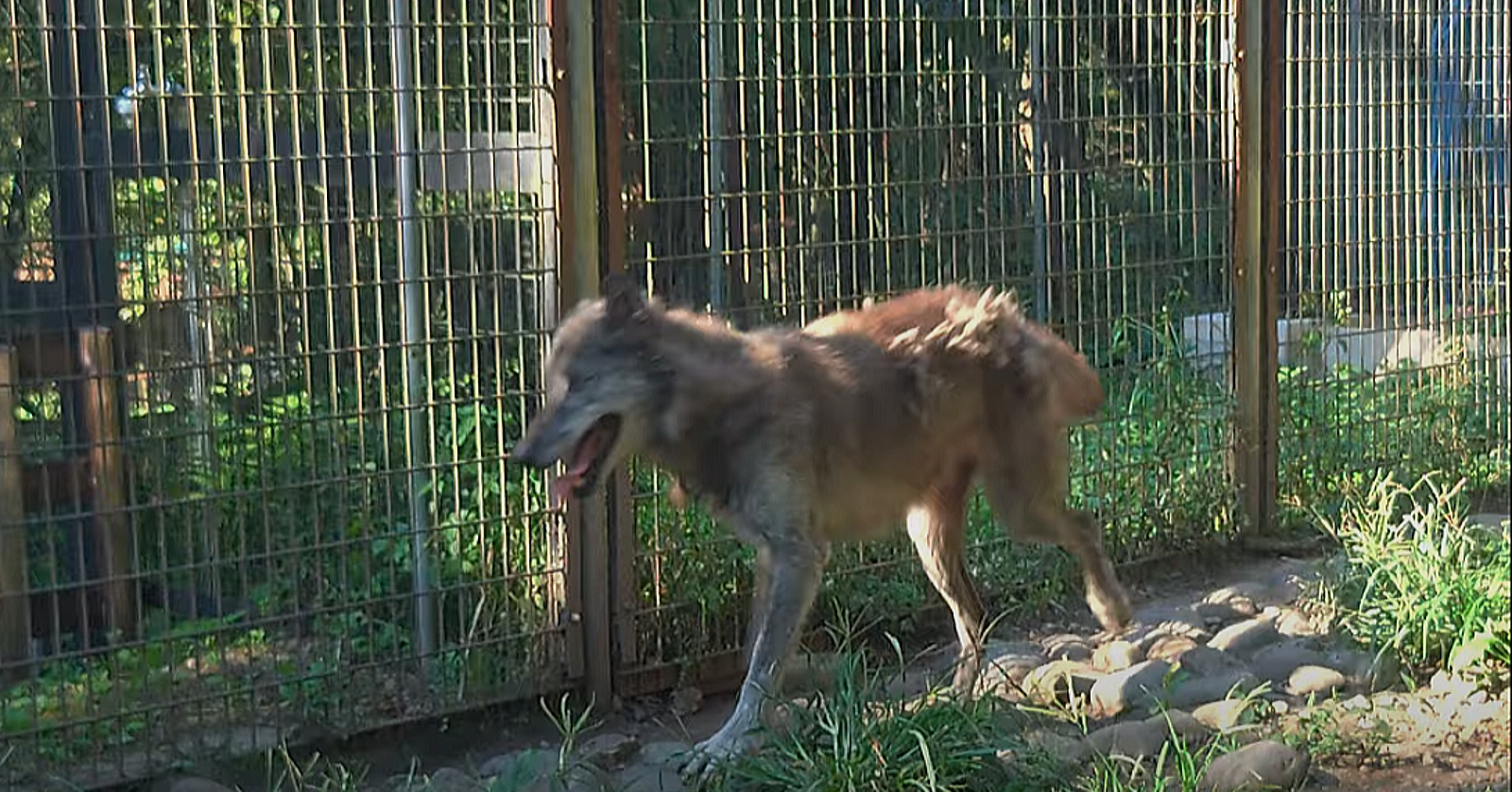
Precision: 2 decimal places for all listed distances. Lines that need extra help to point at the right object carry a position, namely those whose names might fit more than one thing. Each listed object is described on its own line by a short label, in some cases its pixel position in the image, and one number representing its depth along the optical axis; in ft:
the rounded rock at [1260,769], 17.10
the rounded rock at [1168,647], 21.75
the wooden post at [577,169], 19.62
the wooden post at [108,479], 17.35
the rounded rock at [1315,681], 20.44
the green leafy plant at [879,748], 15.89
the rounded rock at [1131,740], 18.06
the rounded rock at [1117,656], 21.63
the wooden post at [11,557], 17.19
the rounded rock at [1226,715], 19.08
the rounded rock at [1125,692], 19.95
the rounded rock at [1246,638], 22.04
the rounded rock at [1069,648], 22.33
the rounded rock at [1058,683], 20.11
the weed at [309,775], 16.88
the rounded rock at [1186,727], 18.57
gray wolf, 17.52
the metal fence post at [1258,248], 26.05
